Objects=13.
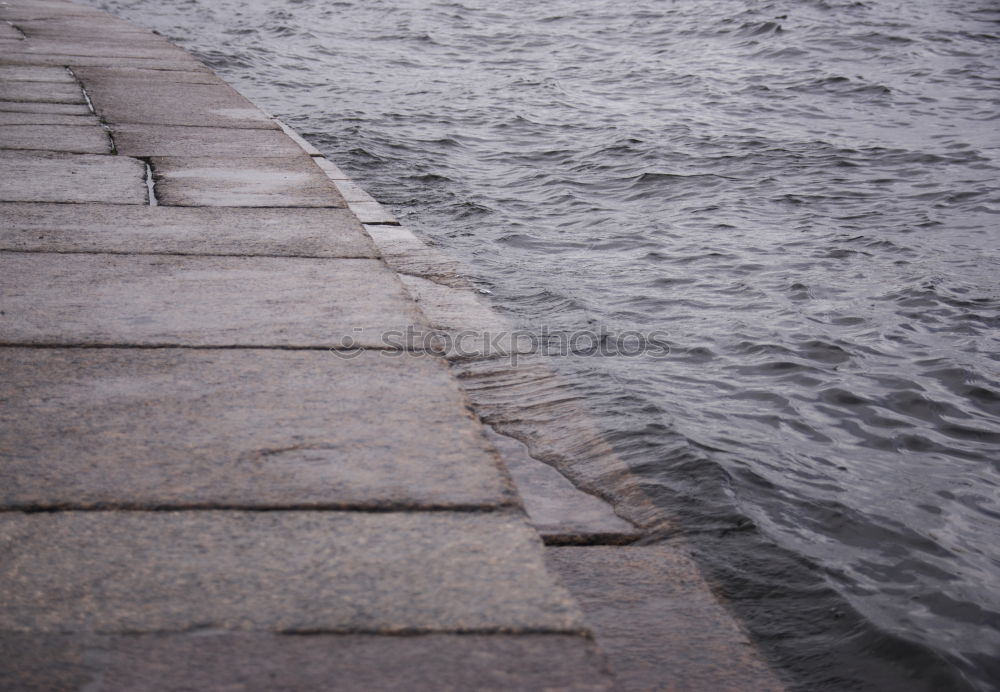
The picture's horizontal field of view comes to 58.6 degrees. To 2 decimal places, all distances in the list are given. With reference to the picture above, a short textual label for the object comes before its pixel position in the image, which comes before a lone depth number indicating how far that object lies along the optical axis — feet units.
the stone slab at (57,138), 13.35
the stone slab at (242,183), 11.28
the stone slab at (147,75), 20.24
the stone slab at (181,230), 9.23
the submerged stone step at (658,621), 4.96
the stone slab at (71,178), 10.91
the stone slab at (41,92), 16.97
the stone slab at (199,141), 13.70
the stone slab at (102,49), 22.97
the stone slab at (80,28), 26.49
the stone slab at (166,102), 16.19
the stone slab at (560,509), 6.18
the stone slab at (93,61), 21.34
